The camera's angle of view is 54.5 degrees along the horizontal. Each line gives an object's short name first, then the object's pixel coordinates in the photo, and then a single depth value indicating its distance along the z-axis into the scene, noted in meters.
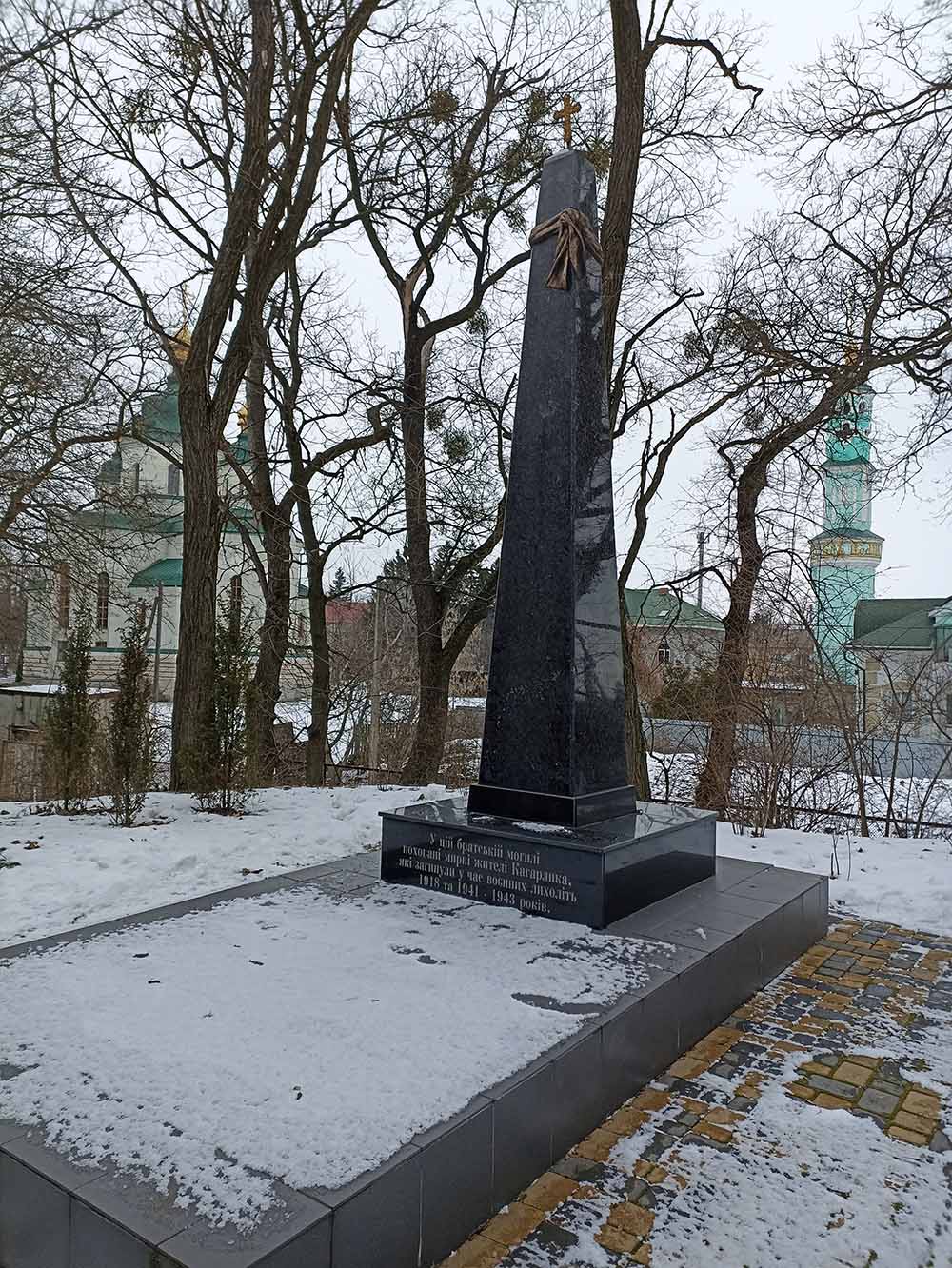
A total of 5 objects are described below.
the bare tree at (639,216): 8.75
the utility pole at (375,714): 13.72
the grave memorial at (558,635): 4.43
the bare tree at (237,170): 8.33
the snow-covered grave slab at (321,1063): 1.96
